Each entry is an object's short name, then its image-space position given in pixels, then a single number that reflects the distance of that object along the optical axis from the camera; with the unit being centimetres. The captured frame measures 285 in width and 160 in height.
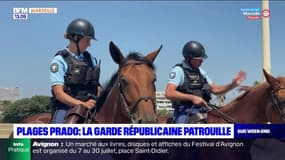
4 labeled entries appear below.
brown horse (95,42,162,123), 369
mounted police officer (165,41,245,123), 455
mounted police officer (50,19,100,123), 423
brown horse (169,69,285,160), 419
